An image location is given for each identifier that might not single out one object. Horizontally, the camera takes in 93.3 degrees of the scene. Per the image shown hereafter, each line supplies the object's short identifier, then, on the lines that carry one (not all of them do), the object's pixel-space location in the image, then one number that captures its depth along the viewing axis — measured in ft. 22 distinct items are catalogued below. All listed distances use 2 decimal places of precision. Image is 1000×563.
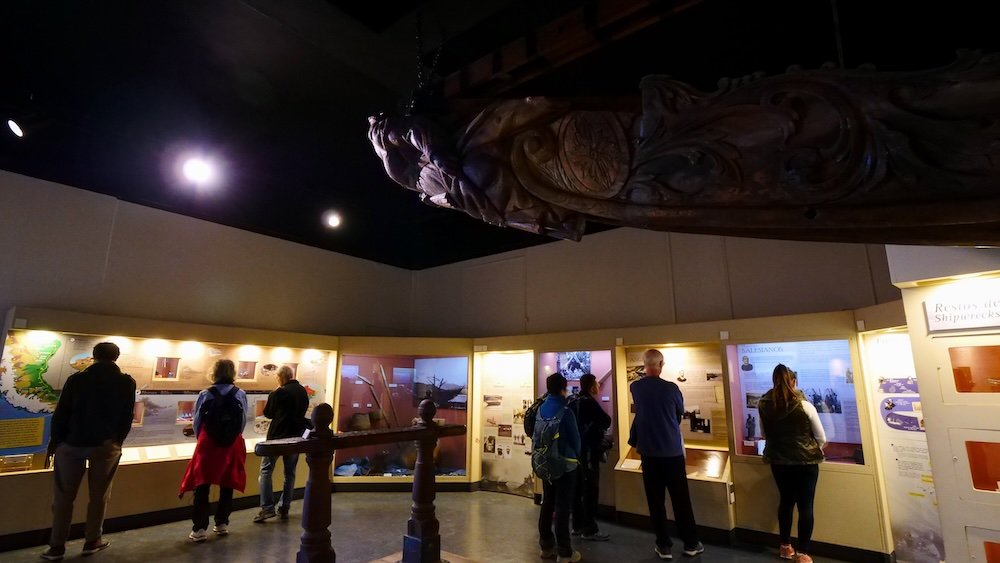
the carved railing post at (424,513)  8.66
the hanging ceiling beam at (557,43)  7.25
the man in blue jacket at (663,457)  13.47
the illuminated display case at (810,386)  13.83
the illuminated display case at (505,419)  20.95
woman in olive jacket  12.61
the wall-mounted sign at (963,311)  9.64
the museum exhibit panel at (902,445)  12.23
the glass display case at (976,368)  9.53
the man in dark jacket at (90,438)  12.93
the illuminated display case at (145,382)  14.23
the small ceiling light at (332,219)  22.85
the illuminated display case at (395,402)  21.50
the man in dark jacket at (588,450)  15.17
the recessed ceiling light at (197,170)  17.54
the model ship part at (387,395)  22.41
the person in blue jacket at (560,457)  12.69
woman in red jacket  14.62
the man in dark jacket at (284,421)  16.22
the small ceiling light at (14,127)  14.46
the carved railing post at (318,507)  6.44
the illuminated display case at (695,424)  15.25
